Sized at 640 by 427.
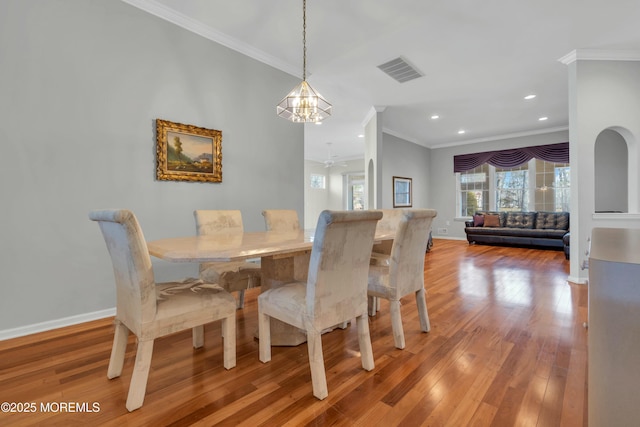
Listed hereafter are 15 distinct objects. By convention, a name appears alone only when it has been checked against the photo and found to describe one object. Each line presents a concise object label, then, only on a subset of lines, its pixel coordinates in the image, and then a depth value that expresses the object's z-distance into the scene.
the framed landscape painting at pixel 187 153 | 2.78
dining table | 1.40
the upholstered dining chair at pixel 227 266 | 2.23
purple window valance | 6.66
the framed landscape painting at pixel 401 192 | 7.24
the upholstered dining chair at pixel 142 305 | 1.35
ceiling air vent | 3.80
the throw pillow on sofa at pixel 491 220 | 7.06
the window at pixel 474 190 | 7.95
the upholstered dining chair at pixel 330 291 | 1.43
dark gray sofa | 6.19
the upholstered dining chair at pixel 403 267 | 1.90
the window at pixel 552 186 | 6.80
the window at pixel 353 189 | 10.64
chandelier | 2.51
